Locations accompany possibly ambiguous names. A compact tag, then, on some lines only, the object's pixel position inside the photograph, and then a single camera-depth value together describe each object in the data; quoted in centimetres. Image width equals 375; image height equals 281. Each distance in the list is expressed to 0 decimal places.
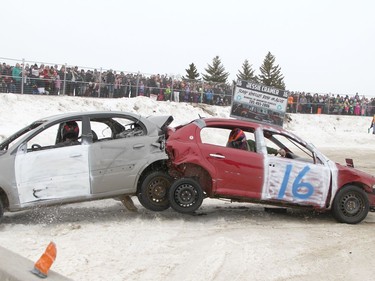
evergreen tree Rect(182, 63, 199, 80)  6238
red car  757
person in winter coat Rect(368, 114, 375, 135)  3076
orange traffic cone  397
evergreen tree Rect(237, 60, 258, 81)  7012
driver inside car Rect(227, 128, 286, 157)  792
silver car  702
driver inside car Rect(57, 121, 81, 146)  766
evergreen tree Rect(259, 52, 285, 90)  6556
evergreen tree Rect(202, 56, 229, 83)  6788
